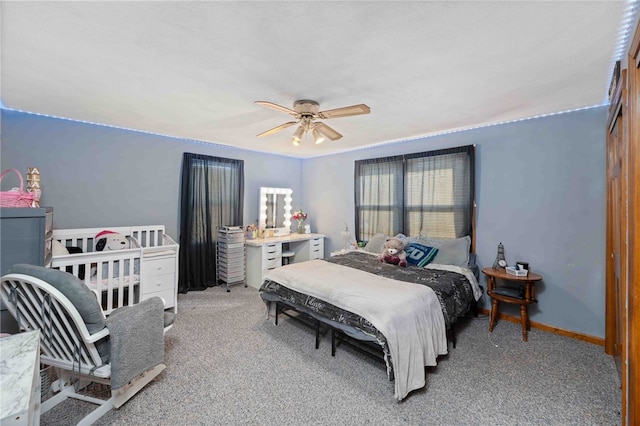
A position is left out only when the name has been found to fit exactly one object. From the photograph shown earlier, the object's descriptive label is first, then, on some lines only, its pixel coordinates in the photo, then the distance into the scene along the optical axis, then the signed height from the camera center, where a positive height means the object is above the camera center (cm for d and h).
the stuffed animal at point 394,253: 331 -51
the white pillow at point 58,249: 274 -39
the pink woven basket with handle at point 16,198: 186 +11
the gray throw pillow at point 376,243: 400 -45
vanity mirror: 509 +8
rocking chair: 158 -73
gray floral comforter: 219 -83
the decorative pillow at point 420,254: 333 -52
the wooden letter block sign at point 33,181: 242 +30
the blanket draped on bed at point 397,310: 188 -77
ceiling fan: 215 +89
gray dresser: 171 -18
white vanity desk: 431 -70
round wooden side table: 272 -85
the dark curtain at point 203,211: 415 +4
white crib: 283 -64
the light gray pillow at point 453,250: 326 -46
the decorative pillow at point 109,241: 318 -35
